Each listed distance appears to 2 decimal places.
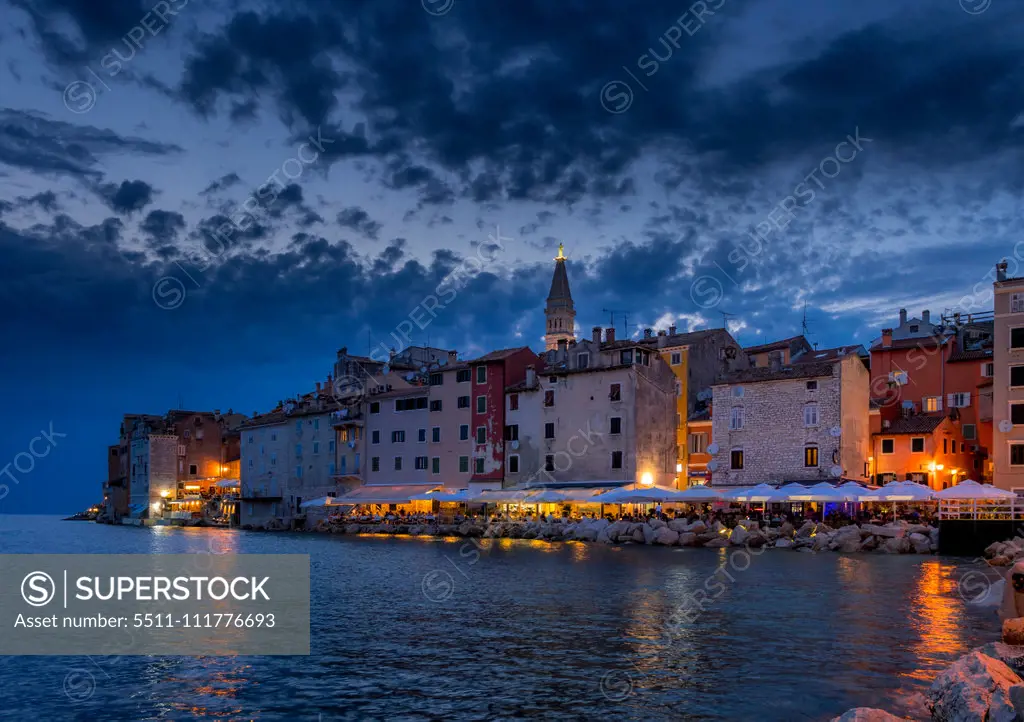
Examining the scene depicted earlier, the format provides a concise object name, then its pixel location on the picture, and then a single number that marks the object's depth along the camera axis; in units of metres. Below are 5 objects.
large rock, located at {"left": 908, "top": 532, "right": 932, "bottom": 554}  40.86
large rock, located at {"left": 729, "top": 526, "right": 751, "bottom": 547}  44.53
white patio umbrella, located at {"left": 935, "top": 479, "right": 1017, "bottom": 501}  40.19
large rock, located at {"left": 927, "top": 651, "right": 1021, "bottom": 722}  10.28
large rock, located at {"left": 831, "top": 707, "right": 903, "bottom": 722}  10.63
